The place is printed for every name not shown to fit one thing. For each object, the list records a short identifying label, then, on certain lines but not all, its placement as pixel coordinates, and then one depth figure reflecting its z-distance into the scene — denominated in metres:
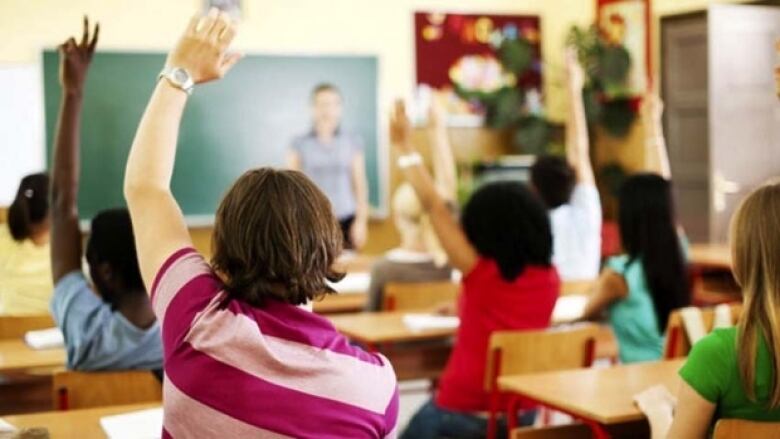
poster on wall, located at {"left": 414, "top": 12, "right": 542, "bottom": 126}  9.09
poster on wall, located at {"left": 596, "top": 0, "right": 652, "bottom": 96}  8.69
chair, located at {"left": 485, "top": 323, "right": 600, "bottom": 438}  3.45
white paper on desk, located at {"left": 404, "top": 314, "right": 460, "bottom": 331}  4.25
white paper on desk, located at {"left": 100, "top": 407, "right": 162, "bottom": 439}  2.48
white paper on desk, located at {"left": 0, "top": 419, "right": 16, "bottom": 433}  2.41
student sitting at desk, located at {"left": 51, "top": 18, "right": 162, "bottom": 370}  2.98
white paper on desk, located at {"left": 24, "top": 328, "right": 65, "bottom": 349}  3.74
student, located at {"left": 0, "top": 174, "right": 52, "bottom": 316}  4.11
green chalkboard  7.82
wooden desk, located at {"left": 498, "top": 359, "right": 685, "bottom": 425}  2.79
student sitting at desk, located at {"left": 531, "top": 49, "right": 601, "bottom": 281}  5.16
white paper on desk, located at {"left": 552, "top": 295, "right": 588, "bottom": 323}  4.49
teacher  8.07
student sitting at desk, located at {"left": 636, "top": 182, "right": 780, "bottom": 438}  2.28
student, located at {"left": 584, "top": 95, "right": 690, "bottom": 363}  3.95
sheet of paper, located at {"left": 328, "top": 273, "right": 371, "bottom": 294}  5.46
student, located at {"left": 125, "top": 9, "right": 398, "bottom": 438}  1.76
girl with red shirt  3.60
